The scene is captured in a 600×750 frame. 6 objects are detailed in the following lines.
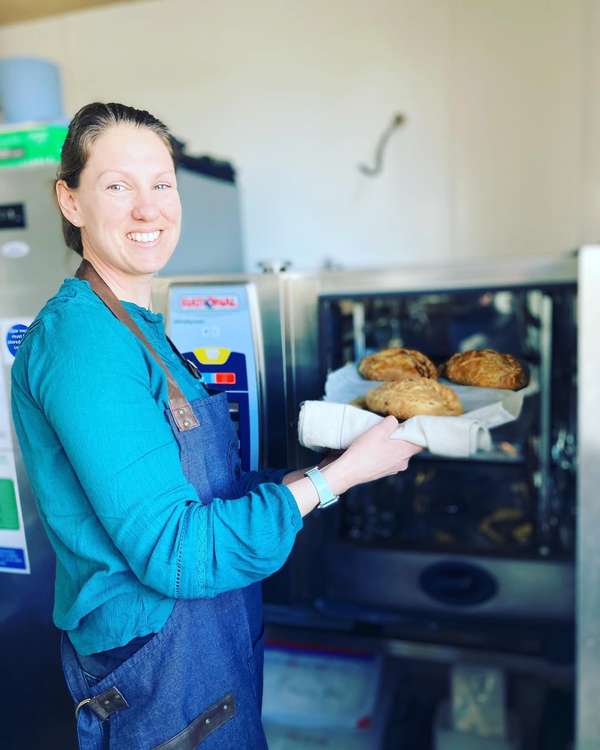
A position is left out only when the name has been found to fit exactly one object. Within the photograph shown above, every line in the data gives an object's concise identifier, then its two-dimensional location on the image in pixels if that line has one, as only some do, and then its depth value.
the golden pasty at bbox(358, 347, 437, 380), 1.10
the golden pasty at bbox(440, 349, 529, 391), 1.04
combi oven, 1.11
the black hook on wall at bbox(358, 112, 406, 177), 2.13
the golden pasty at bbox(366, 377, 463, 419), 0.94
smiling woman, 0.74
